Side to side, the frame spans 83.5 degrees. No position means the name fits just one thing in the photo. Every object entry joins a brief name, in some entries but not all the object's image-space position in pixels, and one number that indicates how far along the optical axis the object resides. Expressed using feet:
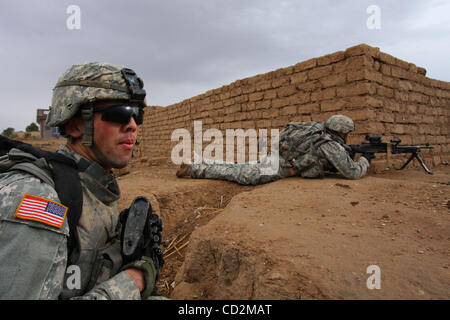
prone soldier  11.85
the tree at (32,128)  106.11
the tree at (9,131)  78.52
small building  82.89
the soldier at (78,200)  2.38
